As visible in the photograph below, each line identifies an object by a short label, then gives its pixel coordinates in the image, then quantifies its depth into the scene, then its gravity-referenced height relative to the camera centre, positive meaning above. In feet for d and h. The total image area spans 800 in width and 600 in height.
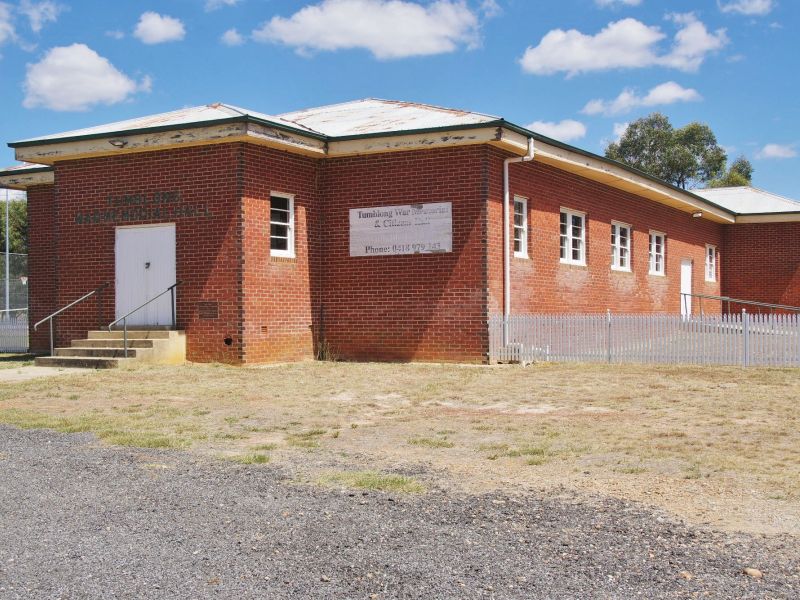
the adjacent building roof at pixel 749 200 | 103.50 +13.07
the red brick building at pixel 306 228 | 52.85 +5.29
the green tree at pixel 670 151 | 220.64 +39.15
